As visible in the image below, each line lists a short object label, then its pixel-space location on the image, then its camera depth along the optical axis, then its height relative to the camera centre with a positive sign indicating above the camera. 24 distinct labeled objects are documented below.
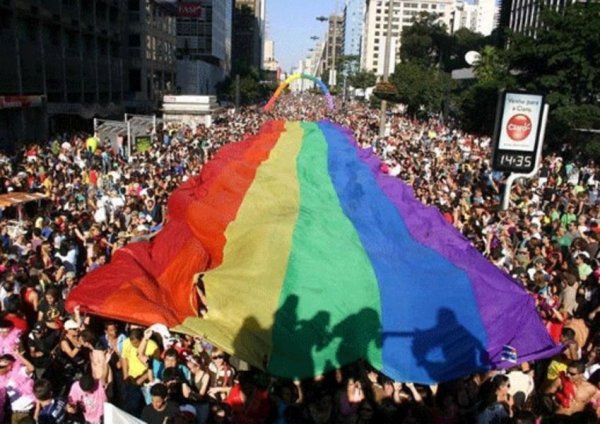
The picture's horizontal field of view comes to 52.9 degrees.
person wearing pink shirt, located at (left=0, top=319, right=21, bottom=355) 6.29 -2.80
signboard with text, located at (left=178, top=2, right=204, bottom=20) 69.31 +7.62
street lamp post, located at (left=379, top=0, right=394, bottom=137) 33.78 +1.41
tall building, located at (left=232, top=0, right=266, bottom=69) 154.12 +11.97
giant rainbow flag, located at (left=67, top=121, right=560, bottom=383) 6.50 -2.46
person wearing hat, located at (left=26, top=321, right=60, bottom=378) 6.20 -2.91
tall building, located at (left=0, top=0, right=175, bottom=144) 29.95 +0.63
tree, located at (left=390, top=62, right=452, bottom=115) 54.34 -0.17
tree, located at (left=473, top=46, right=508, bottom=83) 40.14 +1.73
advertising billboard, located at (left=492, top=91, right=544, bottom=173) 13.59 -0.91
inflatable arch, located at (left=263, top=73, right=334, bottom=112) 64.19 -0.71
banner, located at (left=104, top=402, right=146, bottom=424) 4.27 -2.38
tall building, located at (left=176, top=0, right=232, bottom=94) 69.75 +4.56
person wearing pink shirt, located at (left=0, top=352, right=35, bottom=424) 5.59 -2.92
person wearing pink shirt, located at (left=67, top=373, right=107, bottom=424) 5.49 -2.94
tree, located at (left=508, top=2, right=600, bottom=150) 25.59 +1.23
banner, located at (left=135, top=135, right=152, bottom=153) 26.12 -2.98
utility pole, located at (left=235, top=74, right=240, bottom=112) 75.89 -1.86
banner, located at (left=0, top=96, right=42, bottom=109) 27.05 -1.53
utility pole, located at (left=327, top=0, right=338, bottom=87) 109.25 +0.90
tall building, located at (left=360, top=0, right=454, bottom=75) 180.12 +14.86
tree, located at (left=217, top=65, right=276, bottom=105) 87.00 -1.46
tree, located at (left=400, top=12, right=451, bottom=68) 89.52 +6.67
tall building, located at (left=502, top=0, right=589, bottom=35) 67.56 +9.09
